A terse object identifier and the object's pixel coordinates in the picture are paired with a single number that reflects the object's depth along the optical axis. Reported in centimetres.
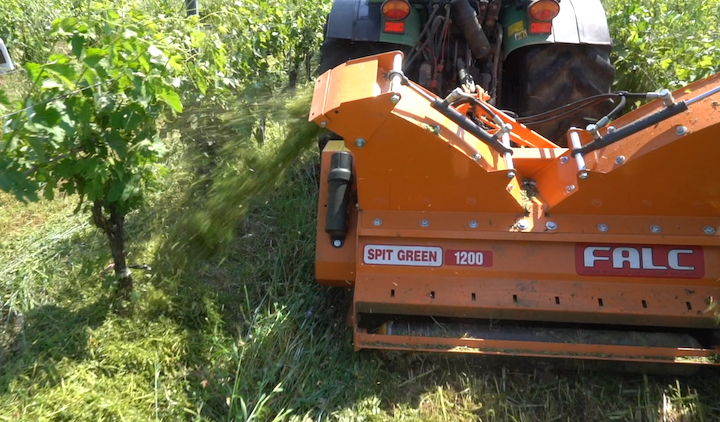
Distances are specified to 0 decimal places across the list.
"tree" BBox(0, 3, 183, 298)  202
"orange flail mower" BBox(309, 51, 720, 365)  221
